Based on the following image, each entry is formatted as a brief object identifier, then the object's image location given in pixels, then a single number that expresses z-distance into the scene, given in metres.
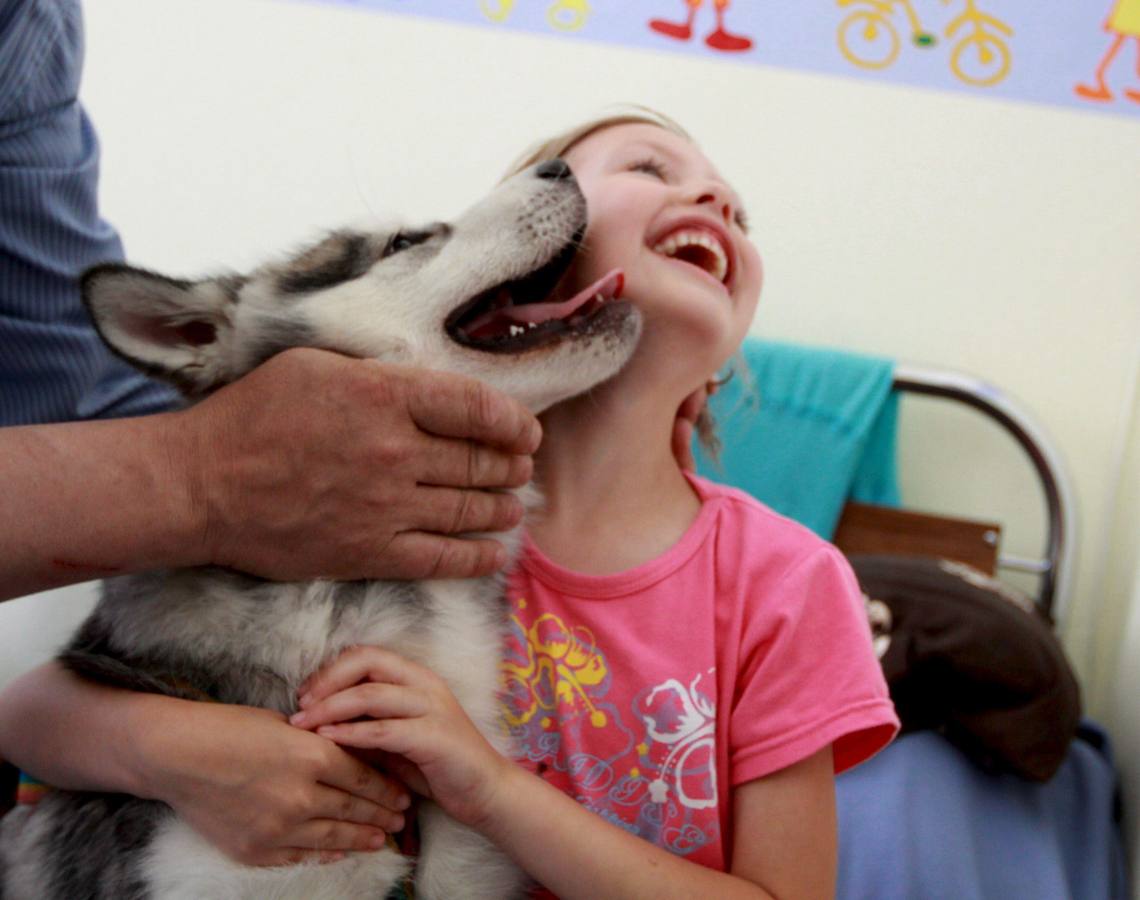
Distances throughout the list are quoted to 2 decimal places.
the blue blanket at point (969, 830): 1.56
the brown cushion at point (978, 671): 1.84
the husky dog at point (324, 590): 0.98
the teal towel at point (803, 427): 2.32
